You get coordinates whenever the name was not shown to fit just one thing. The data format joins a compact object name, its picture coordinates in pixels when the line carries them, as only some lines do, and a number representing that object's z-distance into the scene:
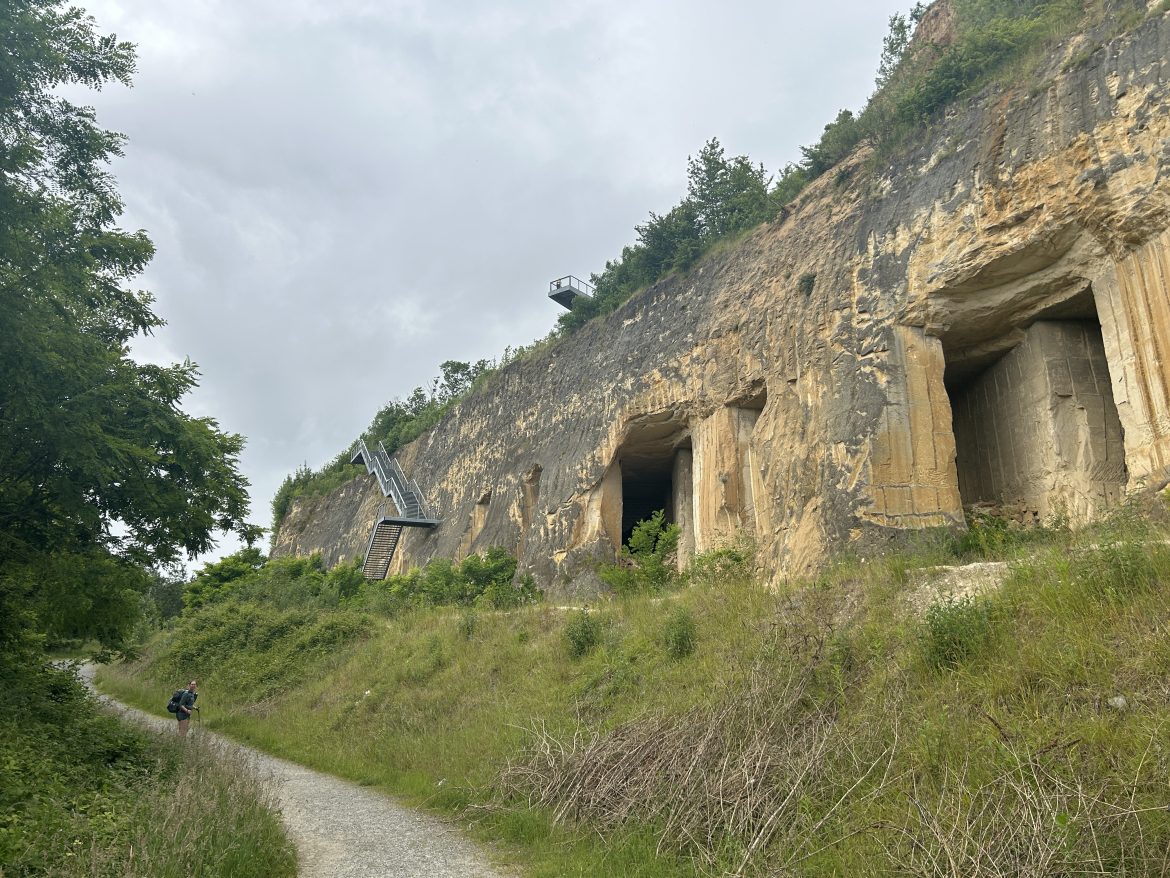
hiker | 13.45
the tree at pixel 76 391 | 8.05
